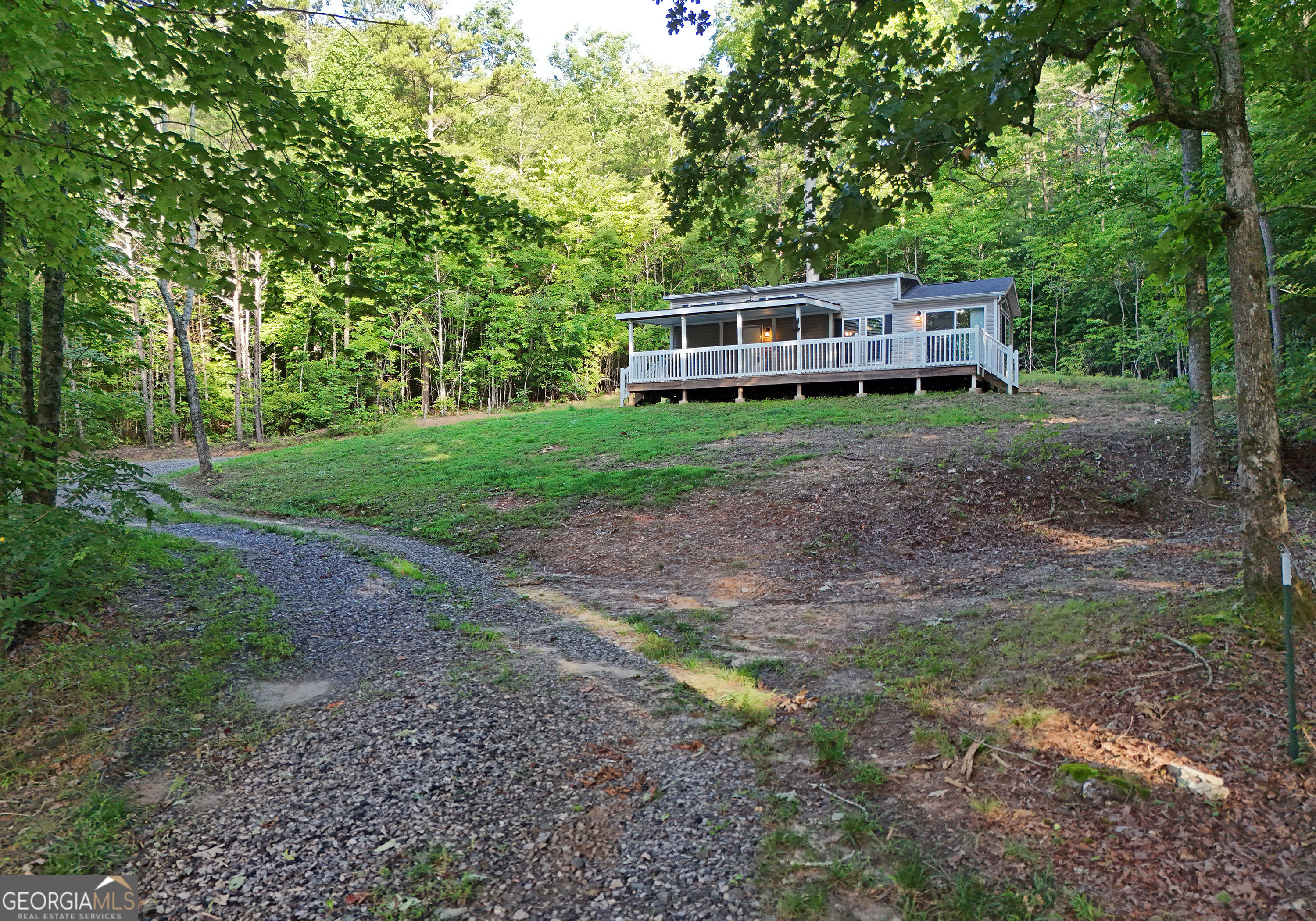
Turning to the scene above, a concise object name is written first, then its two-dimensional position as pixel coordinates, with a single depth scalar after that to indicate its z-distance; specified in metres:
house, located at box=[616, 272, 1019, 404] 19.08
